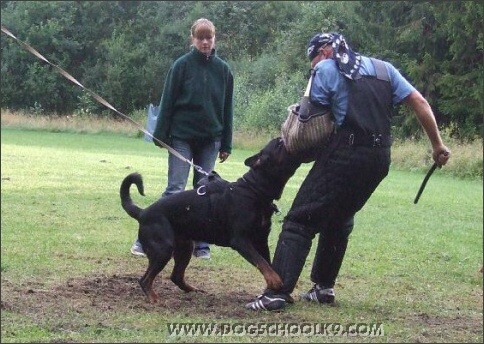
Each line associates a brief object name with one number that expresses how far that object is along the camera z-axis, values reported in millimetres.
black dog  5582
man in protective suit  5246
